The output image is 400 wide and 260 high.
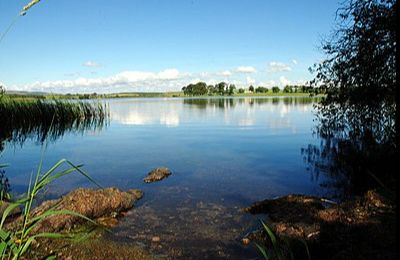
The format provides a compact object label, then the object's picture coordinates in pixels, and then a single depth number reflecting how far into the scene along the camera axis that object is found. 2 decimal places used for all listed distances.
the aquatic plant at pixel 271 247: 4.58
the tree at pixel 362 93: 9.94
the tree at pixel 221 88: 181.62
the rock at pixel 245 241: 5.32
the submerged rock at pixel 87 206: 5.65
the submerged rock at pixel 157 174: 9.66
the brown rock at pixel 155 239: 5.48
